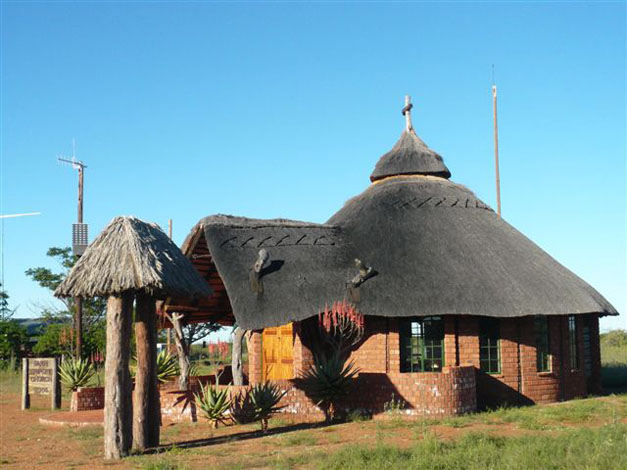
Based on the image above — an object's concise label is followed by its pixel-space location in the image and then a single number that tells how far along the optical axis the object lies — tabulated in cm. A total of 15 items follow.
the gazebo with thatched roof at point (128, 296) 1209
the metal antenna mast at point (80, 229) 2569
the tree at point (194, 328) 1969
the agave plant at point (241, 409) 1567
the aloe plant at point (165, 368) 1981
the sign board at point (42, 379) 2028
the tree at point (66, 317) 3316
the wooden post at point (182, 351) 1800
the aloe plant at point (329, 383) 1603
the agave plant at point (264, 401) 1494
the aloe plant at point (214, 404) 1544
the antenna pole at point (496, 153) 3262
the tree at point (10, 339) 3634
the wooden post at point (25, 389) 2066
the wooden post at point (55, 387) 2022
